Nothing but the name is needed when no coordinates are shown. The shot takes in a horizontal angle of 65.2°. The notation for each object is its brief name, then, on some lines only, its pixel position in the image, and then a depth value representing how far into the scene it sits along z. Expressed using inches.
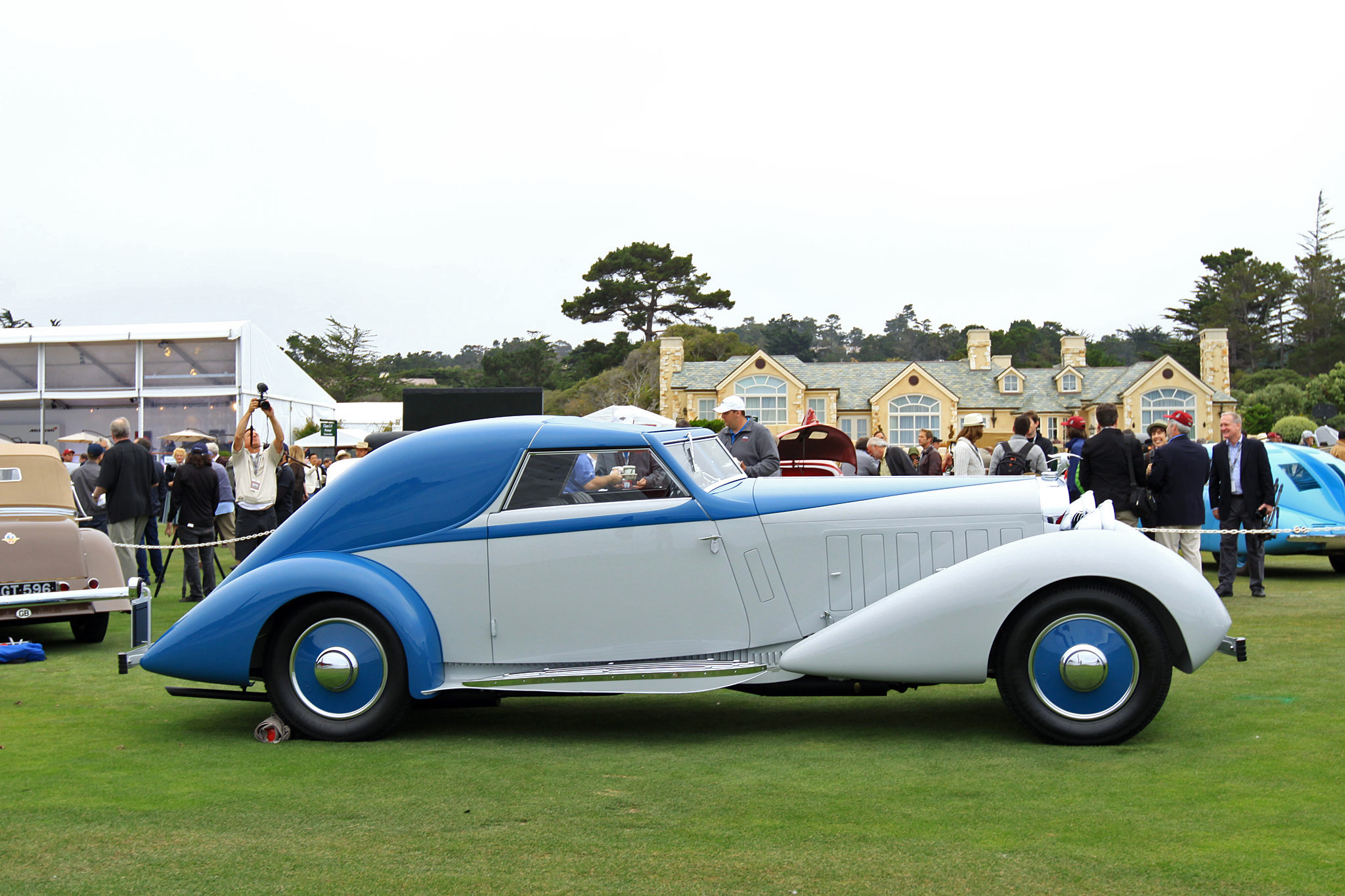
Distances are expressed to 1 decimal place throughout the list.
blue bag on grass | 316.8
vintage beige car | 322.0
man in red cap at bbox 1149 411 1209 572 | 418.3
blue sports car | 474.0
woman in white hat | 479.2
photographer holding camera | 458.0
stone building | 2260.1
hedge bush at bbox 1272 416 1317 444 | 1507.1
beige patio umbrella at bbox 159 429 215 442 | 1146.0
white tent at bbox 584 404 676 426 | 507.6
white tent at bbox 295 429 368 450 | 1254.2
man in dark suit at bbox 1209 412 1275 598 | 423.5
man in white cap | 321.7
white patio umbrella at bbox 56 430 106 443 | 1141.7
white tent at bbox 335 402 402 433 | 1825.8
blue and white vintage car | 200.7
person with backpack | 429.7
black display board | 828.0
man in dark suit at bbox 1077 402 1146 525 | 402.6
